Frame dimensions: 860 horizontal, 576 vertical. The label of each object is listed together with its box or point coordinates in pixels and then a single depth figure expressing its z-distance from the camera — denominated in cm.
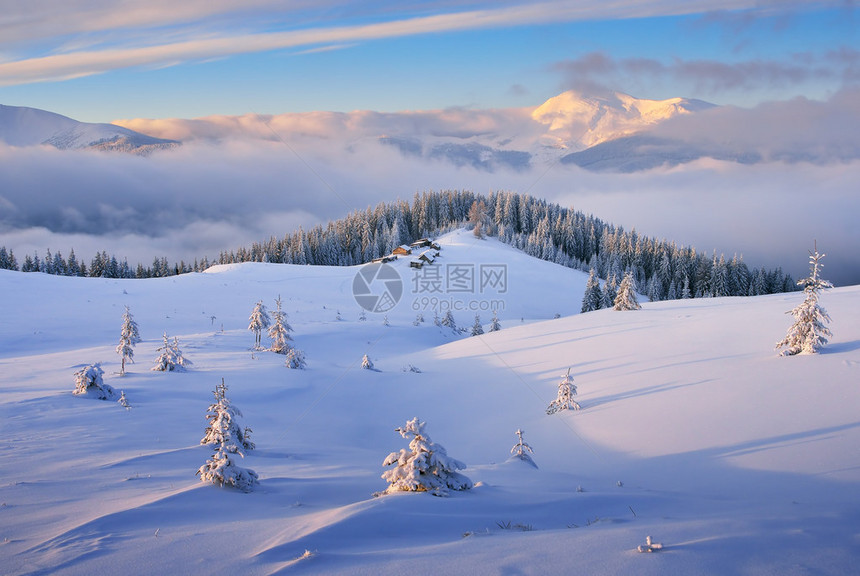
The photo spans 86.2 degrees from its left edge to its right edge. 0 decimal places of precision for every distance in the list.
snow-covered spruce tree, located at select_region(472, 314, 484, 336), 4507
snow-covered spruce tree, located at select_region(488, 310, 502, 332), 4541
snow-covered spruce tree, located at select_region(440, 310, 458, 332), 4719
